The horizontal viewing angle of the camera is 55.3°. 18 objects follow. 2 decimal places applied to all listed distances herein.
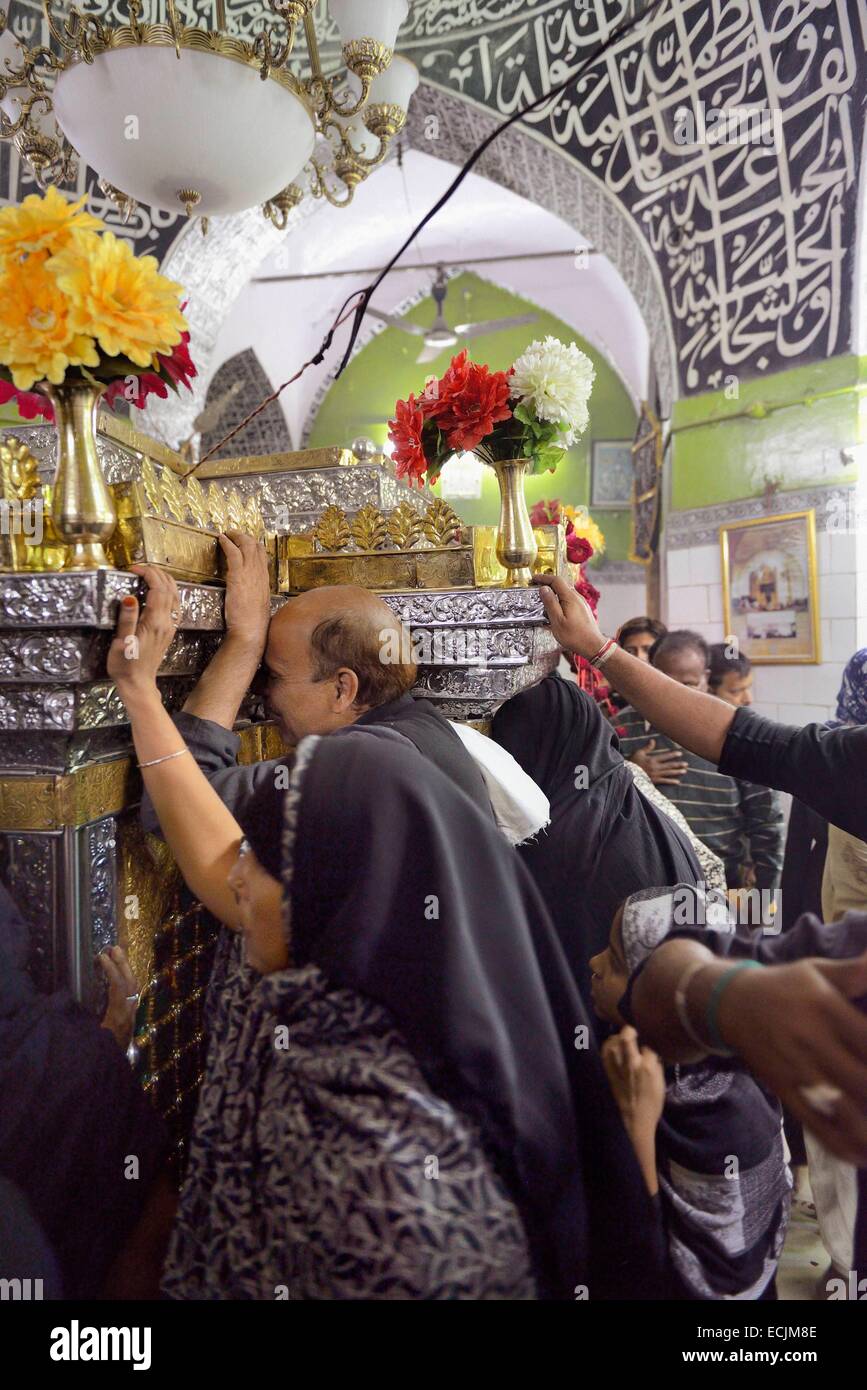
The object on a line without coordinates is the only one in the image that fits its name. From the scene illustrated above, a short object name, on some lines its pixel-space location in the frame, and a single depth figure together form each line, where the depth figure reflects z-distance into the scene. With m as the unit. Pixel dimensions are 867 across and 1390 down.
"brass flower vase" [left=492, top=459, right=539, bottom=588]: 1.56
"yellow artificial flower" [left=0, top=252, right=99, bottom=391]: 0.85
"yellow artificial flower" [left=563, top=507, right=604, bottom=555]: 2.91
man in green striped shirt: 2.64
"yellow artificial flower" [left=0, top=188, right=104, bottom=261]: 0.83
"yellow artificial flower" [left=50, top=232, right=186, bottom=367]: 0.84
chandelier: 1.82
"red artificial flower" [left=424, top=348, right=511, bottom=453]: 1.46
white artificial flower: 1.45
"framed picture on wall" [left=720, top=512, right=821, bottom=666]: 4.48
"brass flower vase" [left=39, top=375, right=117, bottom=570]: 0.97
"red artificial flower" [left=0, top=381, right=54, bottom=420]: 1.33
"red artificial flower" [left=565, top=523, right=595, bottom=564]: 2.43
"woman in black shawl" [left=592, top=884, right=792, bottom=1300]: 0.94
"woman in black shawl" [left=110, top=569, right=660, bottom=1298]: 0.78
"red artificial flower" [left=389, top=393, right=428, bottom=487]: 1.56
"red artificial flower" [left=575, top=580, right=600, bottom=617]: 2.35
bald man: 1.15
